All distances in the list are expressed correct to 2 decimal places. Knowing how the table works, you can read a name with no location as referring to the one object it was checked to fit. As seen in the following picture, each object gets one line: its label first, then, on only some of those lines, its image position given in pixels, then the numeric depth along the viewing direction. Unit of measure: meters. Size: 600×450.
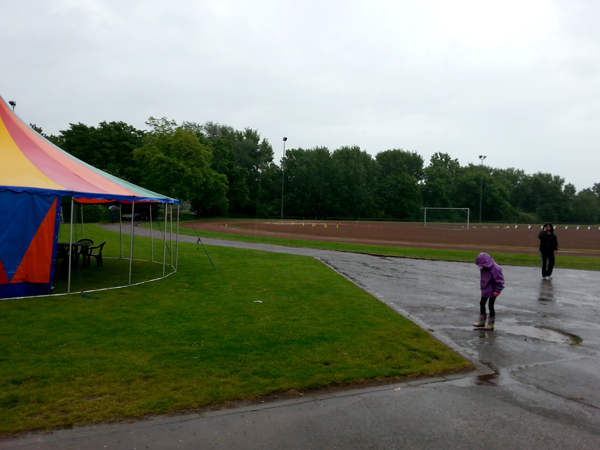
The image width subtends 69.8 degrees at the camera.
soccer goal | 67.75
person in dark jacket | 14.23
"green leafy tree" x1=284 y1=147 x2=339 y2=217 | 79.56
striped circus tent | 9.34
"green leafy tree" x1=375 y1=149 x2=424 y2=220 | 85.00
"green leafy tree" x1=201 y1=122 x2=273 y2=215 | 78.12
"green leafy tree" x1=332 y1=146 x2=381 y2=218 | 82.00
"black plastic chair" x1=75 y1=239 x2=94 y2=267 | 14.39
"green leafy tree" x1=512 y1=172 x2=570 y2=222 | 93.62
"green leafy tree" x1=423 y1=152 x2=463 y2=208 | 90.19
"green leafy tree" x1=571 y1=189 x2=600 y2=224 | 90.38
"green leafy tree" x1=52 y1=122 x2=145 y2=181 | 57.75
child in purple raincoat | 7.91
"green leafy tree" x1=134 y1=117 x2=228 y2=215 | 49.91
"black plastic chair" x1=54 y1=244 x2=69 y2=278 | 13.37
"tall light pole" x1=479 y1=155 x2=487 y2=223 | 81.31
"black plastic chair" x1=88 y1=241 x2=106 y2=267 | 14.59
